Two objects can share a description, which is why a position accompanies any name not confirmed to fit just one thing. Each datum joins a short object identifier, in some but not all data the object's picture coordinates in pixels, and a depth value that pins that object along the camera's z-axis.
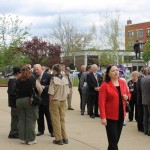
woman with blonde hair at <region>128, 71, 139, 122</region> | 9.20
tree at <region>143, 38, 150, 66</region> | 53.94
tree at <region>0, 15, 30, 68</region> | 29.34
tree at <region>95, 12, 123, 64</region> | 44.89
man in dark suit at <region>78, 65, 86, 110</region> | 11.57
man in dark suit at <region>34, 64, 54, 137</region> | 7.26
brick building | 81.77
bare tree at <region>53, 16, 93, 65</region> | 54.70
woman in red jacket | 4.97
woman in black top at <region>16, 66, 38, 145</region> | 6.60
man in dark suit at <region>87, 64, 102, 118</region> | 10.27
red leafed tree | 41.47
